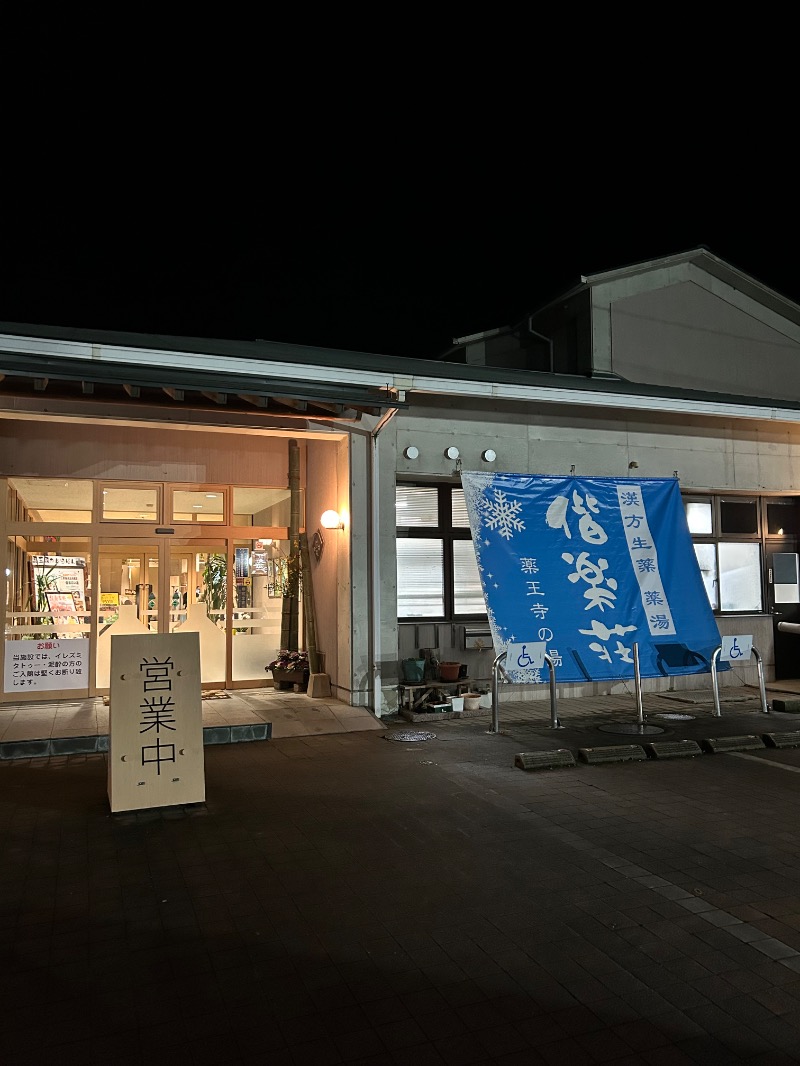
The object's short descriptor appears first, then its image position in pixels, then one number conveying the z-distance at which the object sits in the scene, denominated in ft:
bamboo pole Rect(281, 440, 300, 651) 37.01
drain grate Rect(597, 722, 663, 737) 27.76
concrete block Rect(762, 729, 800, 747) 26.35
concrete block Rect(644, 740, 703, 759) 24.72
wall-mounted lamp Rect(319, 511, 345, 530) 33.02
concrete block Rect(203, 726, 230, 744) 26.73
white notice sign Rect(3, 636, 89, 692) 31.73
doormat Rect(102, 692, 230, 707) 33.65
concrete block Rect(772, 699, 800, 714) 31.86
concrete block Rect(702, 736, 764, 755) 25.53
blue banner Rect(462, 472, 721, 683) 29.84
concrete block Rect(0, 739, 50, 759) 24.79
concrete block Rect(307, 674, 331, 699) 33.40
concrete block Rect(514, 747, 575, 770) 23.06
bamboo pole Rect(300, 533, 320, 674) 34.96
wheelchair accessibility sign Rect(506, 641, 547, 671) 28.50
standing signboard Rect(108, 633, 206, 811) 19.07
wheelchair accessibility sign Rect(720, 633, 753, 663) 31.30
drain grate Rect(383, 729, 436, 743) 27.40
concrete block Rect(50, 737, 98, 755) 25.33
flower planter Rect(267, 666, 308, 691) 34.88
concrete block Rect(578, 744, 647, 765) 23.91
